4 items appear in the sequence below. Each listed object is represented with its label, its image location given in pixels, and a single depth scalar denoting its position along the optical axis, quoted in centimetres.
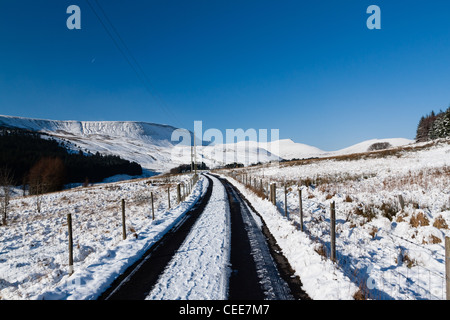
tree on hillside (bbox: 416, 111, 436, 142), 10101
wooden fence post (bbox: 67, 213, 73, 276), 695
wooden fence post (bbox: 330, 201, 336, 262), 612
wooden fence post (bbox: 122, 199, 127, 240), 935
